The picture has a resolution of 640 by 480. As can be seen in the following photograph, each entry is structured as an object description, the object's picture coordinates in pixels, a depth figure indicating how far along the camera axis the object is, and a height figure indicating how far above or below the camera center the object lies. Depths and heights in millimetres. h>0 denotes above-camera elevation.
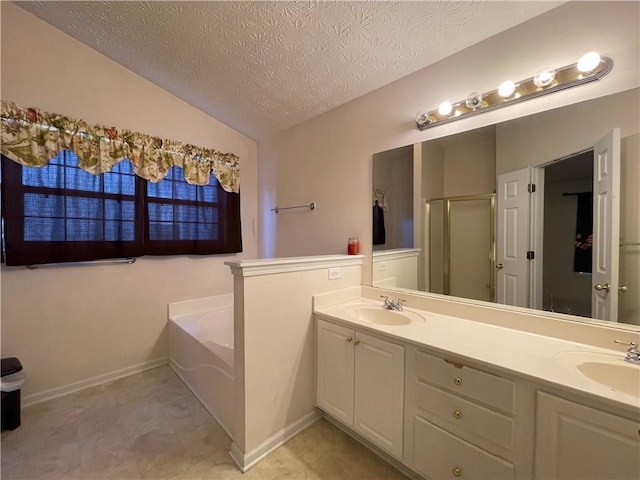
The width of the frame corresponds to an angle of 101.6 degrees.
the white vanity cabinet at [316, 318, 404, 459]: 1326 -824
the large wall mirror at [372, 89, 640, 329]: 1141 +136
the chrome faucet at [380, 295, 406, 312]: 1732 -454
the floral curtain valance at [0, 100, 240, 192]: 1770 +728
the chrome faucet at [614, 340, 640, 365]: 1020 -463
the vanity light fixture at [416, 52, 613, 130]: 1161 +761
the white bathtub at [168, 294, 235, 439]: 1692 -883
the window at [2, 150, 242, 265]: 1810 +189
